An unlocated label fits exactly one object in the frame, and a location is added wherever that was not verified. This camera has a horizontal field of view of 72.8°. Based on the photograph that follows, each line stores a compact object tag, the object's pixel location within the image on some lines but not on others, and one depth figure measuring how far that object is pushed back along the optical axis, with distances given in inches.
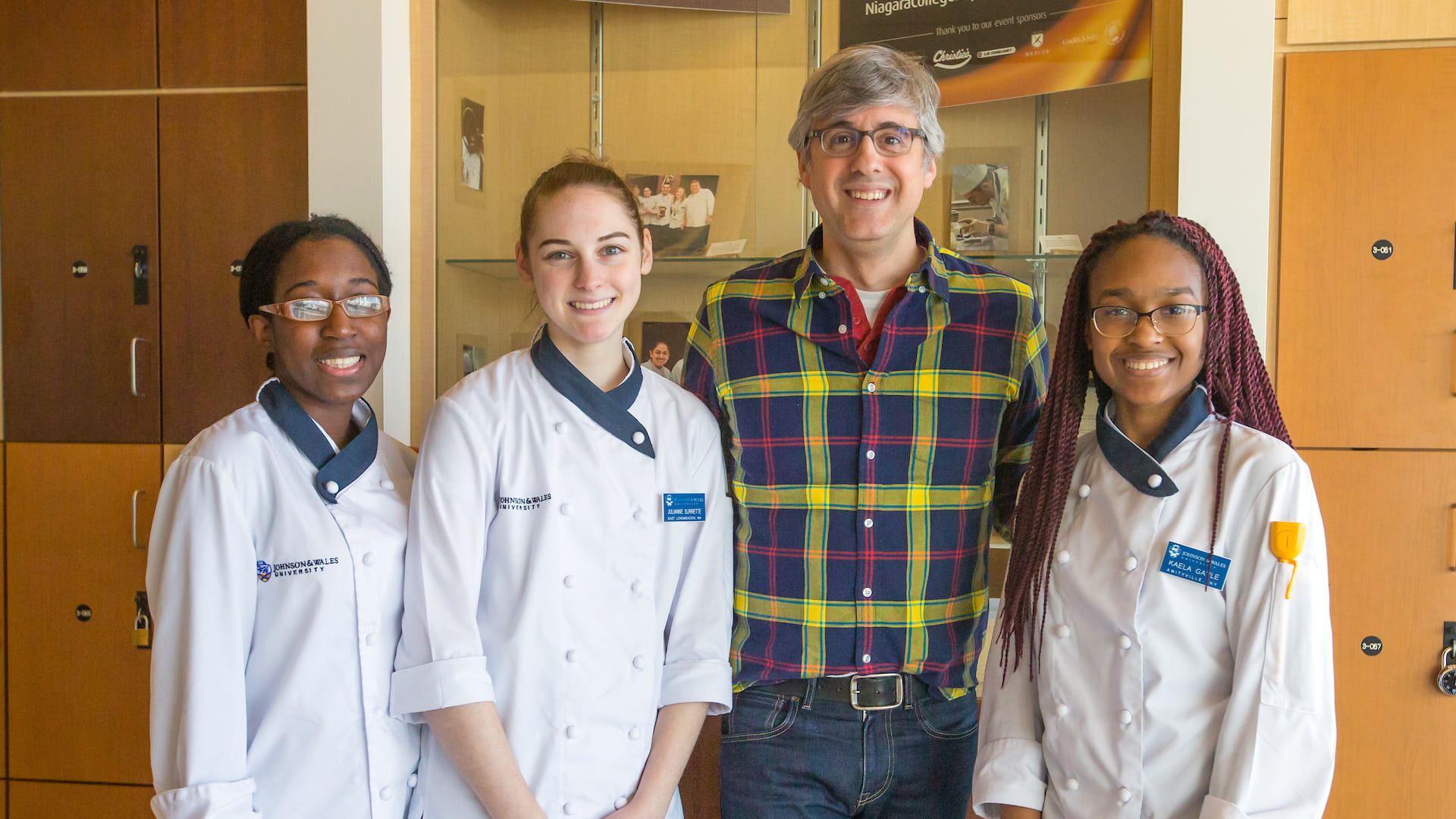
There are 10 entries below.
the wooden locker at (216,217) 95.6
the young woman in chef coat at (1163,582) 47.3
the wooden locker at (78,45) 98.0
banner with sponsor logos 86.3
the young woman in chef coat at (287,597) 50.7
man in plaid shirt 62.0
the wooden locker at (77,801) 100.1
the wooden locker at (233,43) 94.5
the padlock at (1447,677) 77.2
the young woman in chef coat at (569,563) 53.4
